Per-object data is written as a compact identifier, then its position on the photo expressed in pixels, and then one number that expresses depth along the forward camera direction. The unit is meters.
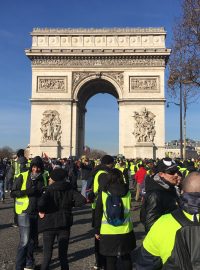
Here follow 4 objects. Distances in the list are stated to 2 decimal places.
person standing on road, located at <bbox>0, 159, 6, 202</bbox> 8.55
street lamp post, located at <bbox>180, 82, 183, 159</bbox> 15.56
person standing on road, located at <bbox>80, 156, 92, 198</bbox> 8.65
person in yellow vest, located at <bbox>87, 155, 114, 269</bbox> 3.45
